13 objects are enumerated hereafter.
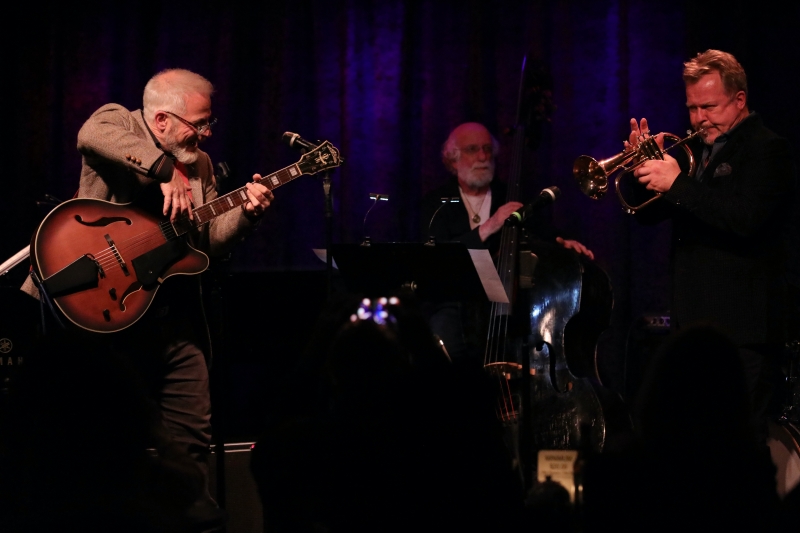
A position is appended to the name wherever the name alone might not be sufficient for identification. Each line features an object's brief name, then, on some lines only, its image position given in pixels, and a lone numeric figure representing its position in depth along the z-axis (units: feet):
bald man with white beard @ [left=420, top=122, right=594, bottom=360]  33.65
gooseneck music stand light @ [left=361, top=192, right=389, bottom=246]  24.84
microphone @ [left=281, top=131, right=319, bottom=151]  25.54
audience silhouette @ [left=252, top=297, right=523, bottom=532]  12.58
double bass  25.96
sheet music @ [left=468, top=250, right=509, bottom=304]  24.26
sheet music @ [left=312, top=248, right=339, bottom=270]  27.80
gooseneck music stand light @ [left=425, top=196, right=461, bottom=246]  24.32
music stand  24.43
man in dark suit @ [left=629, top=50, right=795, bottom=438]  21.97
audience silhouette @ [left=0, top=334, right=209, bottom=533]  12.64
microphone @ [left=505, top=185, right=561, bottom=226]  23.88
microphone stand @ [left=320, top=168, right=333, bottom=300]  26.12
